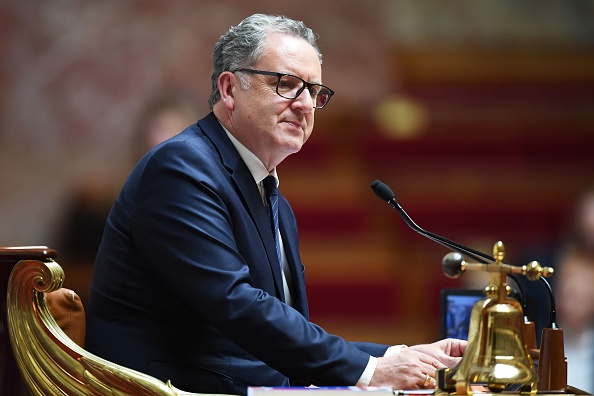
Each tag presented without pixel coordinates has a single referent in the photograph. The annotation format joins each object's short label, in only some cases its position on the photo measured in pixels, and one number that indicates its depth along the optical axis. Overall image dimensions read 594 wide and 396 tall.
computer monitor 8.03
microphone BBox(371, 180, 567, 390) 7.53
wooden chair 7.44
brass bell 7.34
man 7.54
